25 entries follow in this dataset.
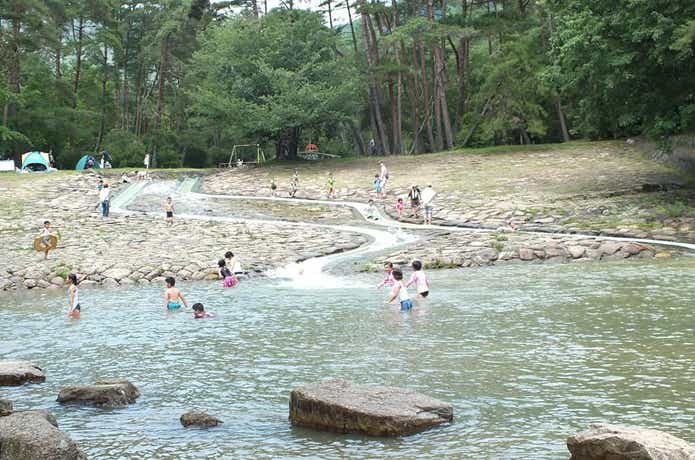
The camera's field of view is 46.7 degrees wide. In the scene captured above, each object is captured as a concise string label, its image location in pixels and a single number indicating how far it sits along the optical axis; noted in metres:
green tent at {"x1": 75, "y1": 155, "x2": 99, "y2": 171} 57.12
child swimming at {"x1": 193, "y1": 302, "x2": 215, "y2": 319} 19.02
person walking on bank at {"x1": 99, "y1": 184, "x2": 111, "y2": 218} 36.09
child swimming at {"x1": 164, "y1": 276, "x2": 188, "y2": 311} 20.36
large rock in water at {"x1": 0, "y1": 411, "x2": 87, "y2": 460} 8.76
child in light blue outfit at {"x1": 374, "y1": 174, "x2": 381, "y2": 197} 41.97
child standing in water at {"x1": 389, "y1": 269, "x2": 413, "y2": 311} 18.89
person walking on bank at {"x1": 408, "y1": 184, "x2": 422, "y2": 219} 36.50
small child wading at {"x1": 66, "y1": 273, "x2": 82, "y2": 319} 19.58
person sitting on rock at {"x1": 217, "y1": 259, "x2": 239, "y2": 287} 24.30
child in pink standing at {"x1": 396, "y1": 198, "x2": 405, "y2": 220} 37.00
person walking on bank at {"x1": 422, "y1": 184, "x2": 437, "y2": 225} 34.84
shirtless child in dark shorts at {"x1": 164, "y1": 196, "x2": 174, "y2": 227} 36.25
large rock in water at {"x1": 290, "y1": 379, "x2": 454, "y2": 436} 9.87
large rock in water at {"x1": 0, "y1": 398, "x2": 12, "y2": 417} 10.70
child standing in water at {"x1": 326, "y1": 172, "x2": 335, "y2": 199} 43.03
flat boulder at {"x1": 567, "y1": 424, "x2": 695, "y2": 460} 7.84
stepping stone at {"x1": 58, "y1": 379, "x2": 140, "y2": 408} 11.67
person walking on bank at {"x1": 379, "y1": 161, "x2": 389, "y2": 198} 42.12
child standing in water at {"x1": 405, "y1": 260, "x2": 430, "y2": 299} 20.45
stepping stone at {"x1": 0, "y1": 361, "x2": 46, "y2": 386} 13.14
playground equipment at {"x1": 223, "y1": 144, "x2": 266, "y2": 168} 62.54
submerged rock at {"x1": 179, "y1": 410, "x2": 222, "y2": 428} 10.57
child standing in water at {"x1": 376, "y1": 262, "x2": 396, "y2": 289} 22.42
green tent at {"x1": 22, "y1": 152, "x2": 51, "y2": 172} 54.84
